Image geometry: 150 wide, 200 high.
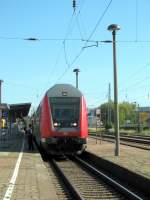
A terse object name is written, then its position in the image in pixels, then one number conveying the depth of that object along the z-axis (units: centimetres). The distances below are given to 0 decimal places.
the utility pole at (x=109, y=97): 11262
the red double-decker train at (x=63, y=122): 2736
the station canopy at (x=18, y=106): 4638
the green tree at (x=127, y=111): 17422
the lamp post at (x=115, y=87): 2337
